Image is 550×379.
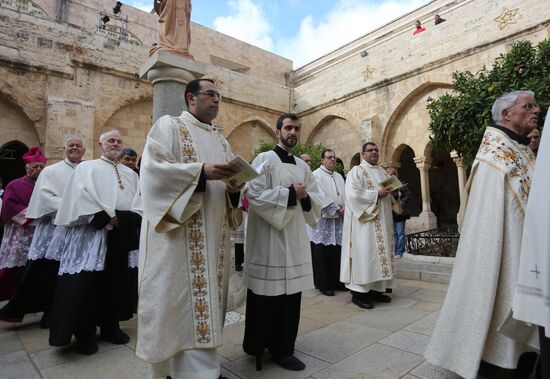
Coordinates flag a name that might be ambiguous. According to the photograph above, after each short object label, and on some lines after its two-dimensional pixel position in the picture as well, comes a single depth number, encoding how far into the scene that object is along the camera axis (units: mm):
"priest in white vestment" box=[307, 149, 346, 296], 5199
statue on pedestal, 4941
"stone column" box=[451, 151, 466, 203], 9898
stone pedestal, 4414
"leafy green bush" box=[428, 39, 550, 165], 5168
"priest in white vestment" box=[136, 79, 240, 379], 2051
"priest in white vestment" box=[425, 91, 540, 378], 2062
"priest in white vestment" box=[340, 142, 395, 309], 4277
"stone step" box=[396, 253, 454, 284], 5520
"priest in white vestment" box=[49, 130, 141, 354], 2957
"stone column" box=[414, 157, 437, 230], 10752
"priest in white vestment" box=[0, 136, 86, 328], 3553
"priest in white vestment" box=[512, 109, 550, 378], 1237
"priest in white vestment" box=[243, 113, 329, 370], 2600
